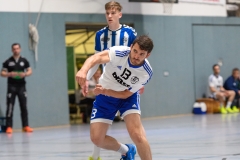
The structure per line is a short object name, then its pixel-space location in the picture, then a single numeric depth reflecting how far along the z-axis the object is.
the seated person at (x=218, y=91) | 19.08
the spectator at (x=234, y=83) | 19.42
